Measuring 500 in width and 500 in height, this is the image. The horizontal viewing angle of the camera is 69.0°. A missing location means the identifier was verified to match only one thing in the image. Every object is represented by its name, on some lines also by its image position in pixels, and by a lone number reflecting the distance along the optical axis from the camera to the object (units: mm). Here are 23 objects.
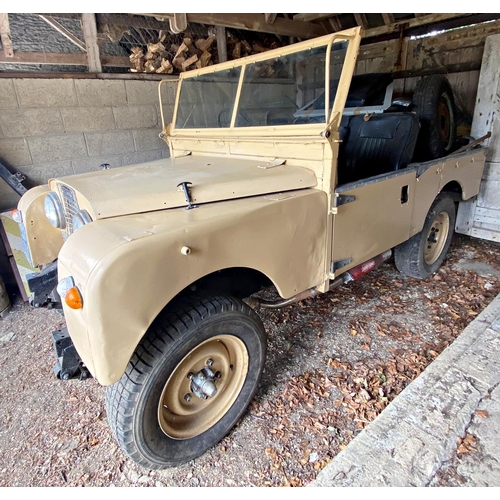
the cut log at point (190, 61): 4434
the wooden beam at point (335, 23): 5414
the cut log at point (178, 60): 4402
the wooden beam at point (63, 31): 3572
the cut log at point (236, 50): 4906
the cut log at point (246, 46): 4953
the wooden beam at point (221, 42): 4703
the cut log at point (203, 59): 4570
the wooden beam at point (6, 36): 3396
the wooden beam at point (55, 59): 3498
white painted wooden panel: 3799
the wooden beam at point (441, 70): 4582
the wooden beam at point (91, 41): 3763
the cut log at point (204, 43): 4539
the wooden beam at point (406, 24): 4637
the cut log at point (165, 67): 4289
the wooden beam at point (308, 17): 5086
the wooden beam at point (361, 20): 5242
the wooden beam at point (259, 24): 4180
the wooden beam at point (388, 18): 5039
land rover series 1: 1453
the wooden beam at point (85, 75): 3490
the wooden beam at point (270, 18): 4609
